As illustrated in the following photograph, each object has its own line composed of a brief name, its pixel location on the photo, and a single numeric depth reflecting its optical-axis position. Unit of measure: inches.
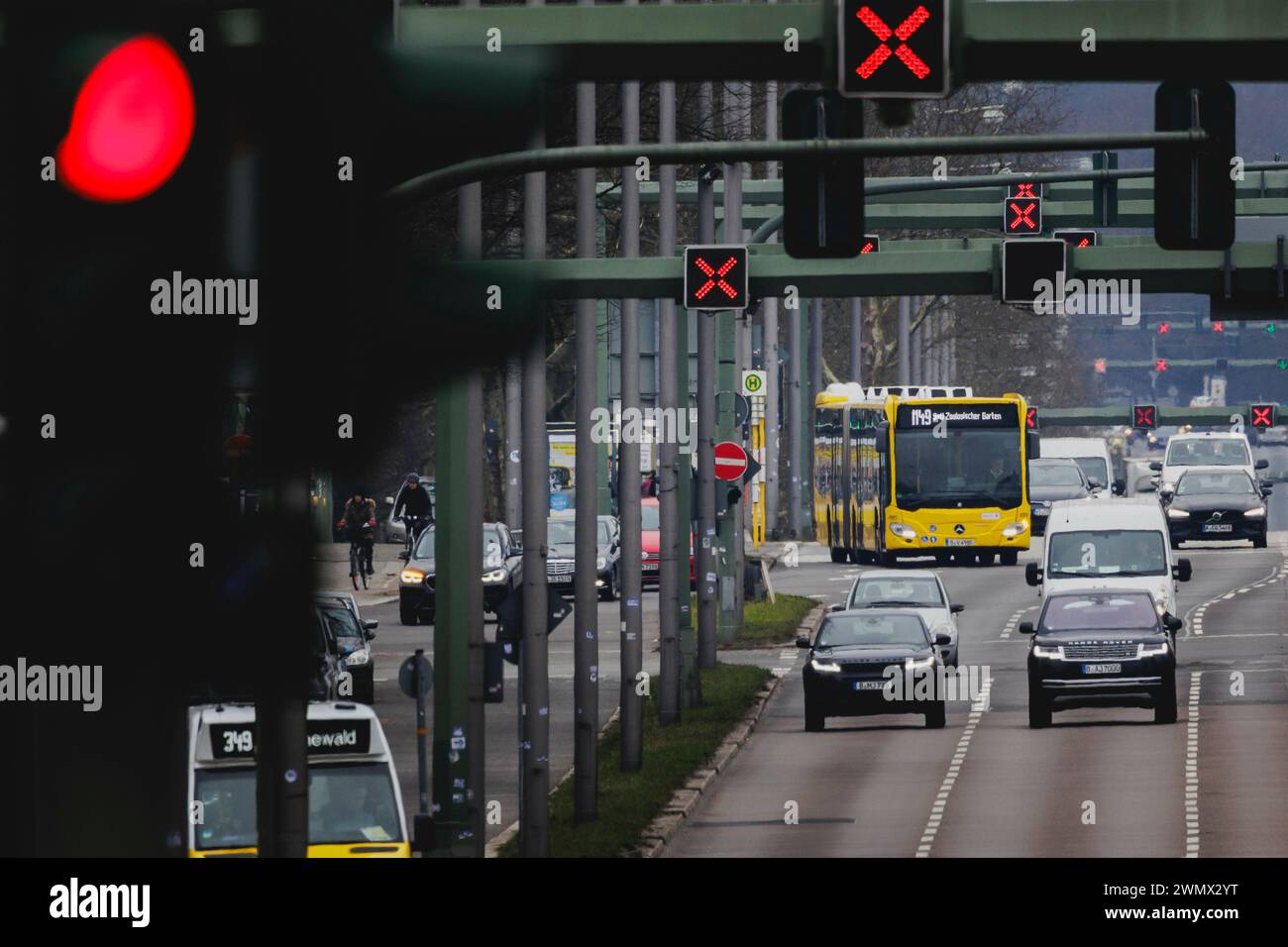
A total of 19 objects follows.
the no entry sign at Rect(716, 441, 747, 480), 1547.7
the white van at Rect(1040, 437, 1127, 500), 2842.0
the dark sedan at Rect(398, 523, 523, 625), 1838.1
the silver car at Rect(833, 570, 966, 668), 1476.4
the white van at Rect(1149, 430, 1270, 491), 2738.7
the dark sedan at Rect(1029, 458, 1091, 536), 2529.5
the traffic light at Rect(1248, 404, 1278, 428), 3907.5
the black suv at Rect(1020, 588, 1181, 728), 1222.3
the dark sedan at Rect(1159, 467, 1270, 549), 2308.1
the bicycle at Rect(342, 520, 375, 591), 2121.1
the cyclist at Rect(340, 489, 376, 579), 1999.3
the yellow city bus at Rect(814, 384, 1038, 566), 2130.9
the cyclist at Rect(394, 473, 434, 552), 2128.4
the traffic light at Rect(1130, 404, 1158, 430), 4220.0
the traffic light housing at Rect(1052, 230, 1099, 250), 1413.6
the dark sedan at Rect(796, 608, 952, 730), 1277.1
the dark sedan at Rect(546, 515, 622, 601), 1975.9
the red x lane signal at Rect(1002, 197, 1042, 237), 1549.0
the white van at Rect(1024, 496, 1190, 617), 1515.7
